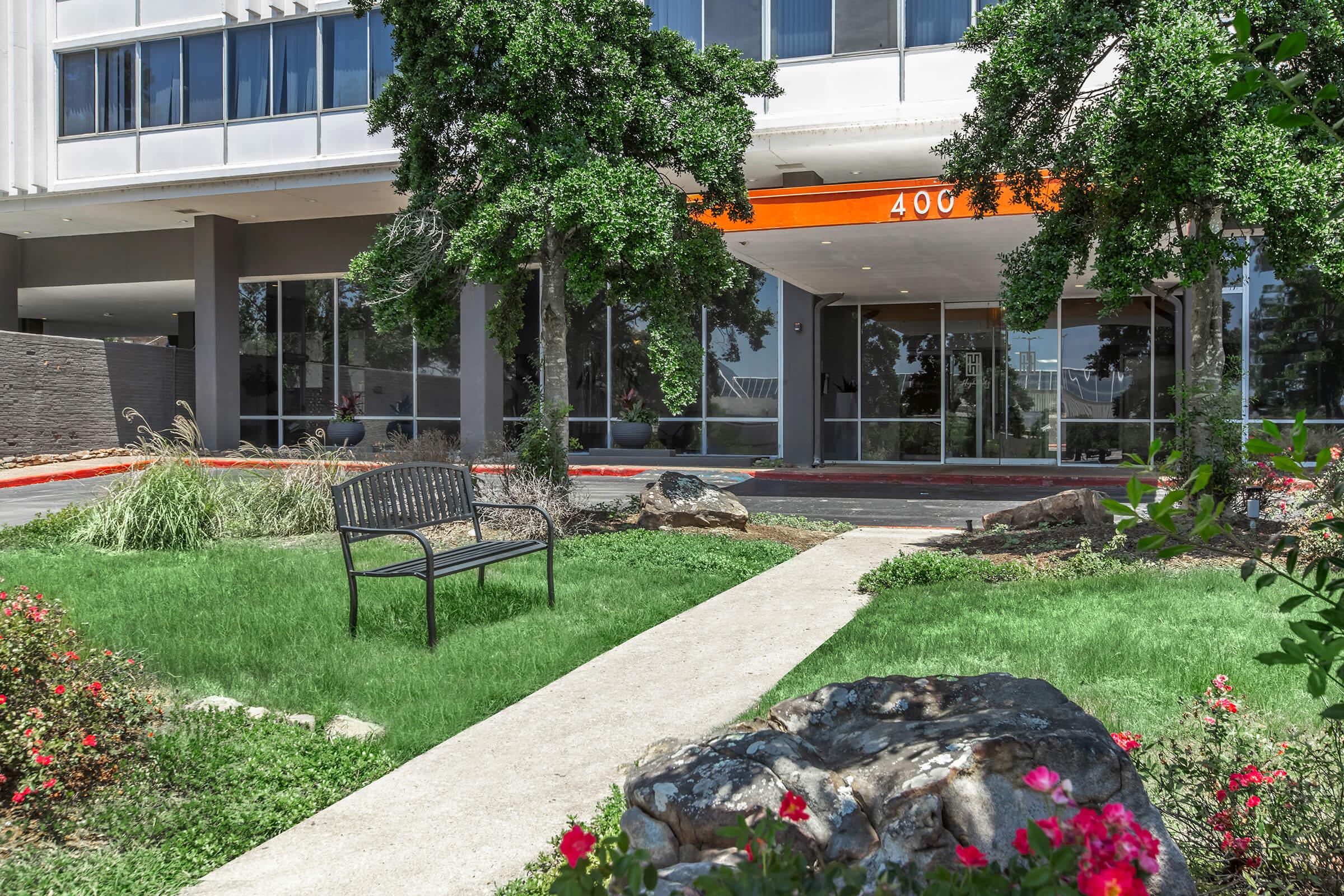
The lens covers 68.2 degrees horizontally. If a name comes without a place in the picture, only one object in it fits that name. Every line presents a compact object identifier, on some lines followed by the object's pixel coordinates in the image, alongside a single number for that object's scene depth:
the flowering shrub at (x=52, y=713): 3.59
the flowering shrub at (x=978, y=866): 1.35
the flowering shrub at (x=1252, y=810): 2.61
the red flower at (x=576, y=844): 1.56
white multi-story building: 17.81
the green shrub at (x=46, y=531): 10.29
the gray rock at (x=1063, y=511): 10.31
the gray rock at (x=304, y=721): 4.55
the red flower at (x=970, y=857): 1.51
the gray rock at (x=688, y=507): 11.11
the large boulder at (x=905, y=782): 2.33
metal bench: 6.26
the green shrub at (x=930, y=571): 8.10
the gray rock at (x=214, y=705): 4.65
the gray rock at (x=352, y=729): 4.48
